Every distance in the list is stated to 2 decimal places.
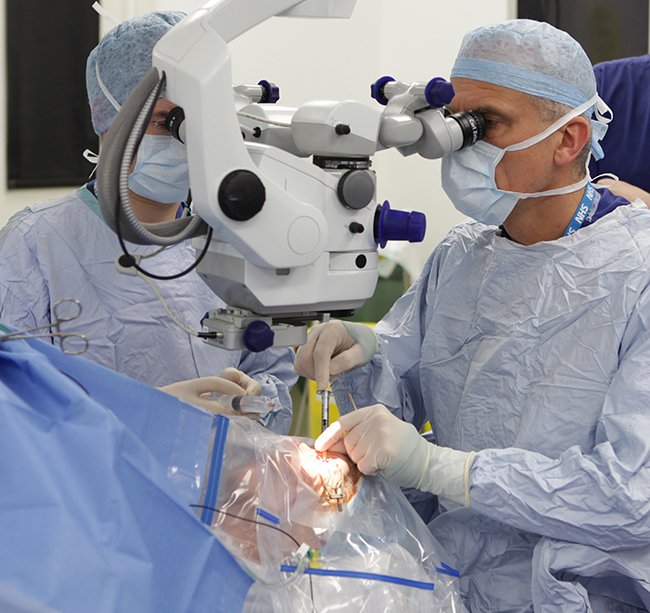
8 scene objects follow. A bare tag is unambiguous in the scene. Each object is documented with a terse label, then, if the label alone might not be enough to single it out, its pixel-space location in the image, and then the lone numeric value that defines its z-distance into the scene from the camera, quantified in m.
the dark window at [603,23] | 3.85
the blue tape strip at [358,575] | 1.11
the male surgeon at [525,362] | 1.34
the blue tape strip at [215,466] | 1.11
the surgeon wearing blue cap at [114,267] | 1.62
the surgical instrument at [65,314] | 1.58
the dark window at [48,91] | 2.89
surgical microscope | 1.08
